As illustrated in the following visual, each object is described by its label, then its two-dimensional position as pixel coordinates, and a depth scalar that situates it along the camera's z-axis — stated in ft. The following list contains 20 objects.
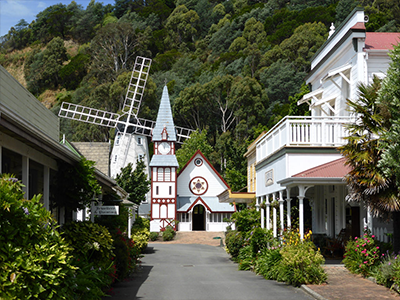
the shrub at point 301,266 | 48.85
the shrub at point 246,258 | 68.90
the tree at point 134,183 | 147.54
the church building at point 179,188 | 178.78
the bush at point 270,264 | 55.77
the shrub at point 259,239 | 67.62
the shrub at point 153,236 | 156.33
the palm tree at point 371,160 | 45.70
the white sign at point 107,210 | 54.65
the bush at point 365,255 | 50.31
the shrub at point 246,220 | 79.51
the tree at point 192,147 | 219.82
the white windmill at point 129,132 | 201.16
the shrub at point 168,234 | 156.04
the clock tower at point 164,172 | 177.17
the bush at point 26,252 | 23.18
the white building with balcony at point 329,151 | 59.21
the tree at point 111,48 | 286.46
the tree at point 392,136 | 44.29
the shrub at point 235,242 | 80.76
